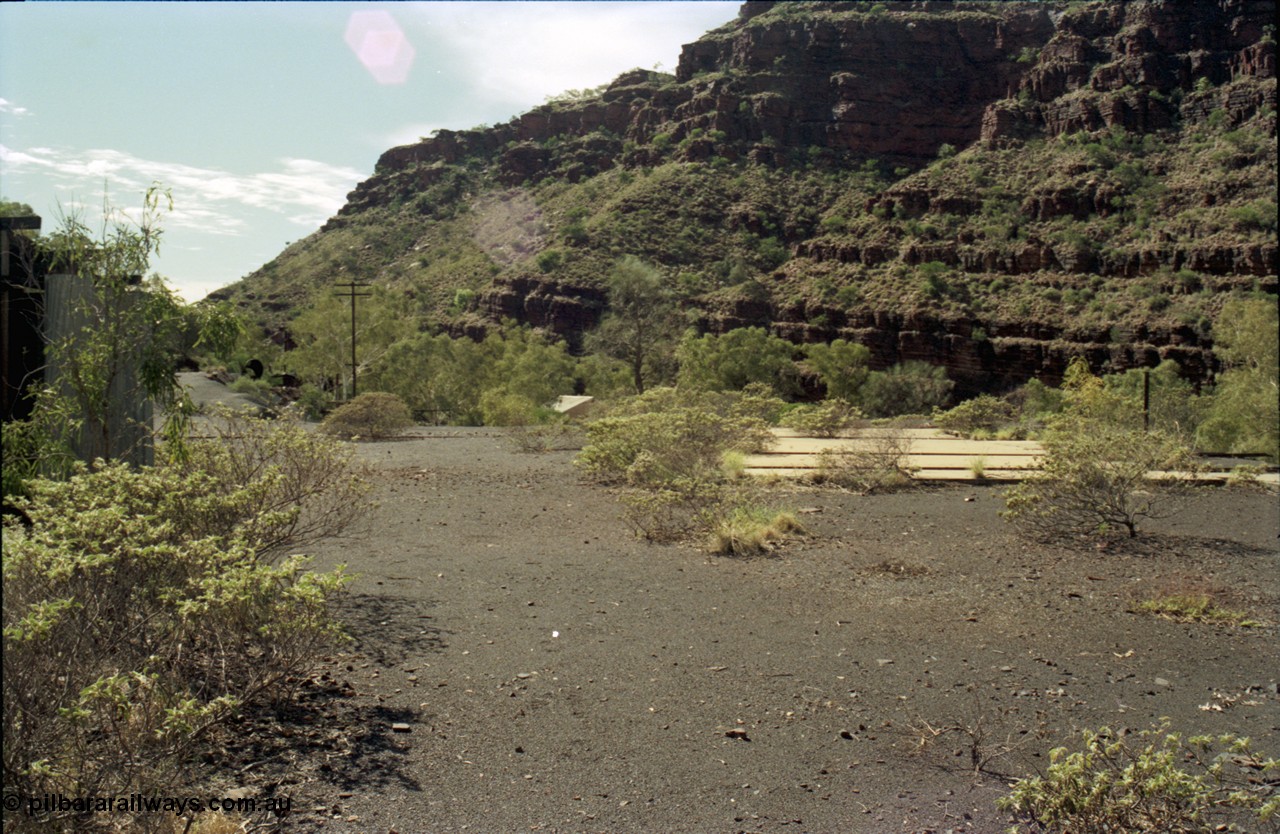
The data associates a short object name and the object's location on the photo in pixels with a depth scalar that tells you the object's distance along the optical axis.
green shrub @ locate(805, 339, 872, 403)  46.75
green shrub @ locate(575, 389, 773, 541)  10.50
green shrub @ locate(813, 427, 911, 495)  14.03
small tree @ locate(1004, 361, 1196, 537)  9.95
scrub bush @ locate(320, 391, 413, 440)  23.17
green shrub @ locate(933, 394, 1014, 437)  20.62
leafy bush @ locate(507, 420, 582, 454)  19.73
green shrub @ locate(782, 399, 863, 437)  19.38
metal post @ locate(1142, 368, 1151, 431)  19.50
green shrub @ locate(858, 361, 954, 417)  43.03
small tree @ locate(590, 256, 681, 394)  42.25
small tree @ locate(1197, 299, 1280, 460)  21.92
